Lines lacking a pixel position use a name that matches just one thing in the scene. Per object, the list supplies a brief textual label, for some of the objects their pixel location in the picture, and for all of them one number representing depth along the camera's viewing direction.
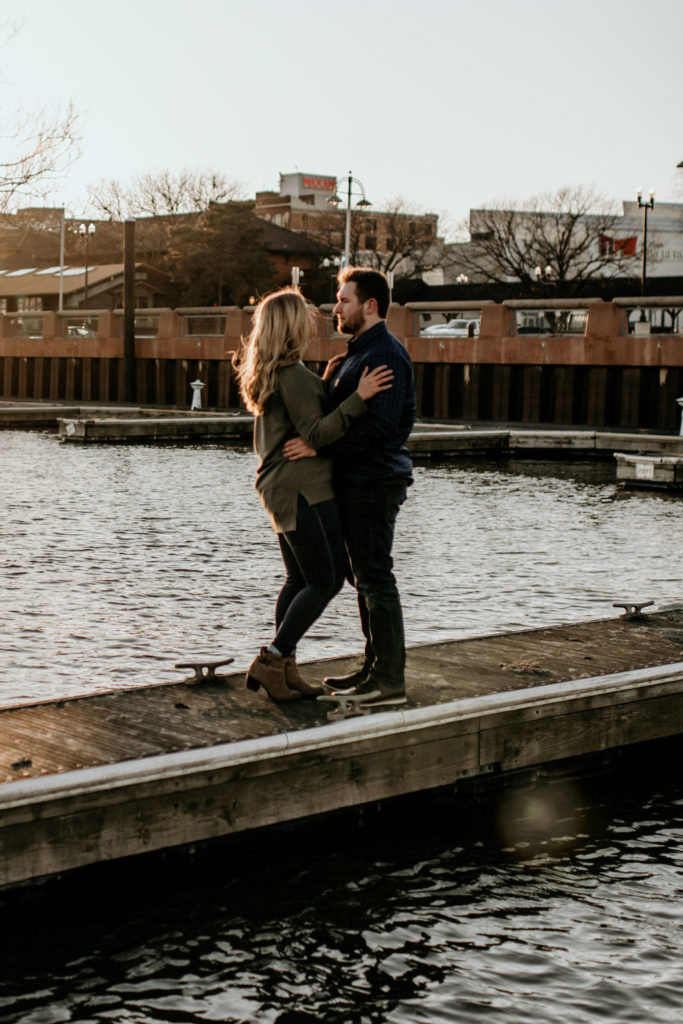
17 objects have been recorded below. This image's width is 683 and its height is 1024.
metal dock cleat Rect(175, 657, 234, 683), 6.52
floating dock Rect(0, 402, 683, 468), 24.81
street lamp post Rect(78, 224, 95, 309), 77.69
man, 5.62
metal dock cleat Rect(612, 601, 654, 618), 8.35
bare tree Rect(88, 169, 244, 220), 103.69
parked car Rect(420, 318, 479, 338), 33.62
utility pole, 39.22
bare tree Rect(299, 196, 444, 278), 96.44
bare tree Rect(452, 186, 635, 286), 86.75
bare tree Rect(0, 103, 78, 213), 40.09
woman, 5.59
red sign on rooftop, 137.88
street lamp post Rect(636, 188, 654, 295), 56.86
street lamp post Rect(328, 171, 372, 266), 57.52
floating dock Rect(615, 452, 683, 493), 19.66
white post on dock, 37.34
